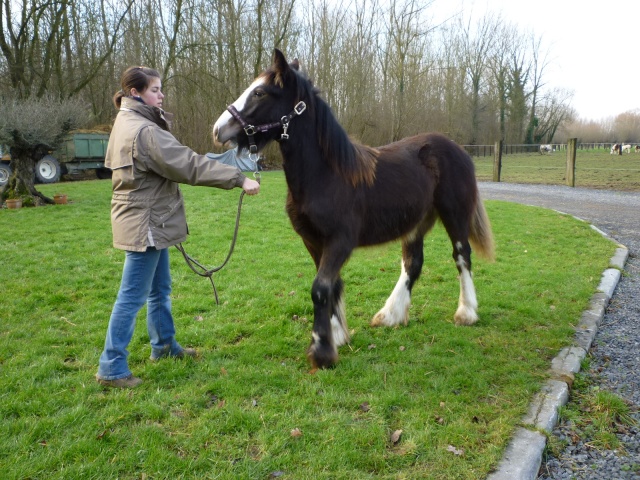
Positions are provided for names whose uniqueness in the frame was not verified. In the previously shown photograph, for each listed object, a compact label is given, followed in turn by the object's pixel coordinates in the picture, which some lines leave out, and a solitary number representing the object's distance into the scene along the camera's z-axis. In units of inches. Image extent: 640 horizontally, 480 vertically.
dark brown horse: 130.4
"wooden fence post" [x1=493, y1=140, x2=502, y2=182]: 752.3
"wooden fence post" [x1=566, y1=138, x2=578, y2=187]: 650.8
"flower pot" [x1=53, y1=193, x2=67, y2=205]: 469.1
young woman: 116.8
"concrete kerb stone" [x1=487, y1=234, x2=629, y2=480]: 95.1
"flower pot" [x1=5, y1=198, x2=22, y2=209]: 436.8
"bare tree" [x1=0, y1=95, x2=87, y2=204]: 439.2
